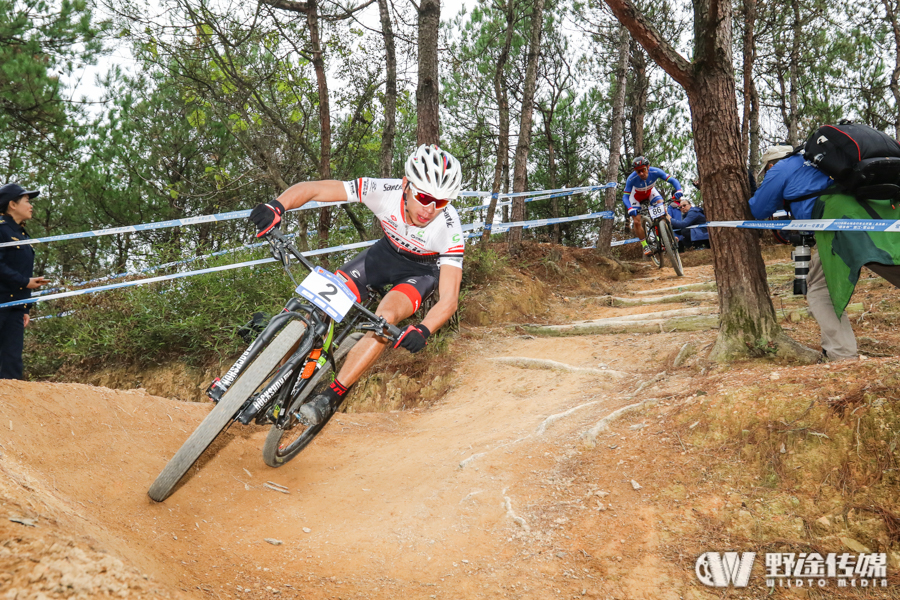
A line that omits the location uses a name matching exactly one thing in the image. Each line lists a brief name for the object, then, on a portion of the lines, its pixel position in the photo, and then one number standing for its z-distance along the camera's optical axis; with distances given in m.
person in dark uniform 4.97
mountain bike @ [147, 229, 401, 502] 2.90
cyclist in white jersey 3.49
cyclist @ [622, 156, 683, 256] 9.91
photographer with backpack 3.50
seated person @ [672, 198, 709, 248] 11.17
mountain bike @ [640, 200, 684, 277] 10.02
